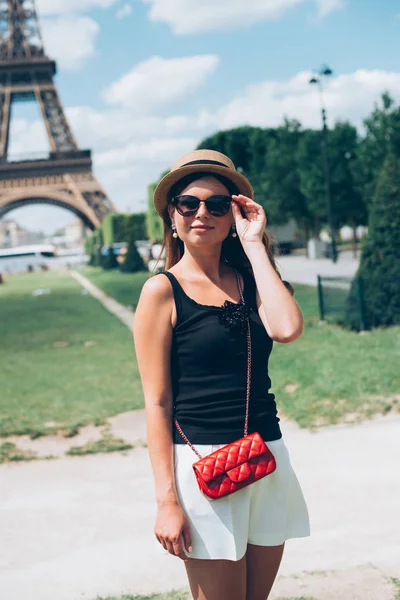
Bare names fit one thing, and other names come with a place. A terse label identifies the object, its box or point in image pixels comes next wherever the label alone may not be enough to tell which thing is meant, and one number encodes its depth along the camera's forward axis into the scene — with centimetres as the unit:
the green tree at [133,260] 4088
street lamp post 3117
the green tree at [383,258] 1130
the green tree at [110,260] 4903
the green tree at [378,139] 3030
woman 220
